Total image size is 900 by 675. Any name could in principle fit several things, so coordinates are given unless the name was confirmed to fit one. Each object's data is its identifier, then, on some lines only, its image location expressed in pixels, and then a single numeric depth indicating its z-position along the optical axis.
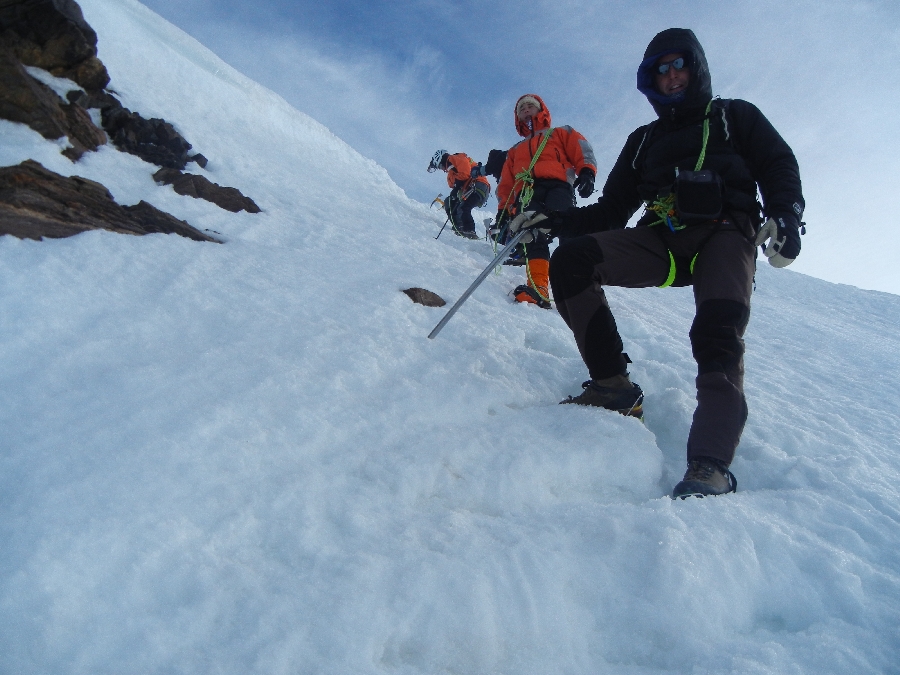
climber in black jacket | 2.29
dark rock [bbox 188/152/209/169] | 6.59
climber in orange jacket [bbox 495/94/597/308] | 5.96
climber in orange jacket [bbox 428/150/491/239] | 10.91
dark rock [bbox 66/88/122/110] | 6.18
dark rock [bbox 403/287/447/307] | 3.83
